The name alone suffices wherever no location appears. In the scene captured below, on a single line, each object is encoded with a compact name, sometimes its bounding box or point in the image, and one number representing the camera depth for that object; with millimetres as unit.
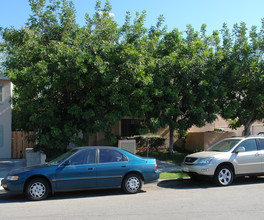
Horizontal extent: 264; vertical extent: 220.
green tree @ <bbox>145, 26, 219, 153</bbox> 14141
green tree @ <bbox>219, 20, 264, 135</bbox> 15180
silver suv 9586
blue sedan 7816
